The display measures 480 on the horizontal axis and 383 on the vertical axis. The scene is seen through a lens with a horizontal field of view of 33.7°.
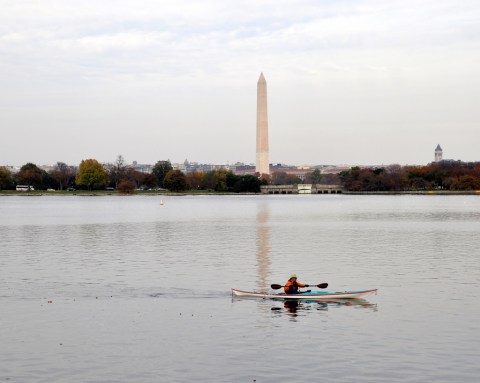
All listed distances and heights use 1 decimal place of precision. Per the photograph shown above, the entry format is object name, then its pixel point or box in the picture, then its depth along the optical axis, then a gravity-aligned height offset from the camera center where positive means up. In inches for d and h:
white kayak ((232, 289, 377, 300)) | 1205.7 -166.3
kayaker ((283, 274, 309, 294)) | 1208.2 -152.3
